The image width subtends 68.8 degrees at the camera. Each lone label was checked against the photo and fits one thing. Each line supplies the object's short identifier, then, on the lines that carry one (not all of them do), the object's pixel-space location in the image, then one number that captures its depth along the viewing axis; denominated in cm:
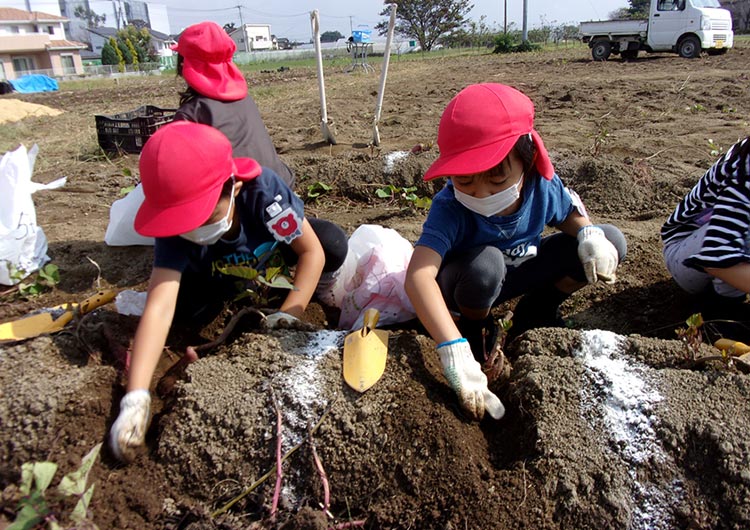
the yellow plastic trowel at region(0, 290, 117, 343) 176
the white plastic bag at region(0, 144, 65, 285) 250
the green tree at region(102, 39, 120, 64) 3831
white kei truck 1297
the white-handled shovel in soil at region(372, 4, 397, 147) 441
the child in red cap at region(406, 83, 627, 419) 143
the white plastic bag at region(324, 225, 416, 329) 204
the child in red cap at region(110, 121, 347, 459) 145
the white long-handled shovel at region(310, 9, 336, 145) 460
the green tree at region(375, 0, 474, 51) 4525
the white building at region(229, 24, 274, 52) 7350
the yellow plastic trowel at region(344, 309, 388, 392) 140
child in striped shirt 167
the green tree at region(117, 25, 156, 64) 4109
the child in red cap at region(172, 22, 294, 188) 256
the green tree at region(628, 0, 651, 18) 4281
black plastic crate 466
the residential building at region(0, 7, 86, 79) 3522
